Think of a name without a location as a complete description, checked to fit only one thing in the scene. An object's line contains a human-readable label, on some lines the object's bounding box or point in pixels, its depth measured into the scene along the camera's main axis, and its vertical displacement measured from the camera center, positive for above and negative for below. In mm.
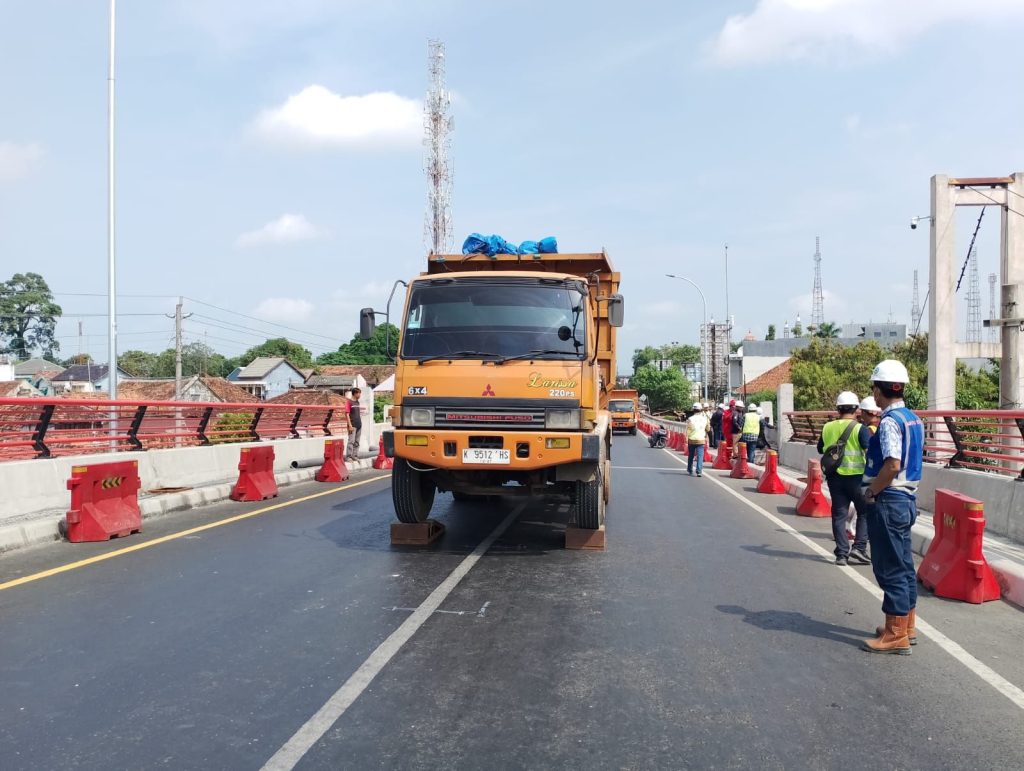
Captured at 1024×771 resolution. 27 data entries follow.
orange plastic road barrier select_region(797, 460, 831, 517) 11945 -1677
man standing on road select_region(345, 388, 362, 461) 20312 -1010
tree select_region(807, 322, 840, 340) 85875 +6266
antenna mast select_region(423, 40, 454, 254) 65812 +19256
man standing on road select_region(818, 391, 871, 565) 8172 -918
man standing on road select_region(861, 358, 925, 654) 5215 -809
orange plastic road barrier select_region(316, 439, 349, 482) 16016 -1590
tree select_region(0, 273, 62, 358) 103125 +9277
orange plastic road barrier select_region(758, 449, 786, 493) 15203 -1749
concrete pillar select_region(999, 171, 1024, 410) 19000 +841
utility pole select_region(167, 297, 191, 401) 50991 +3049
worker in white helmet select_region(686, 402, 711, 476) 18672 -1119
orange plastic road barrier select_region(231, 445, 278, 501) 12562 -1450
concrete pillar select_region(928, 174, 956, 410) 22531 +2464
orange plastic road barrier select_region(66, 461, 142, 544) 8711 -1323
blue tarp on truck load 10047 +1800
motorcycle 32344 -2068
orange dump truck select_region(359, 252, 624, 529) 7707 -23
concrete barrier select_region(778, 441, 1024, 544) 9273 -1321
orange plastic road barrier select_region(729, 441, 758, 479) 18906 -1939
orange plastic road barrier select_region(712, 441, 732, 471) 21500 -1916
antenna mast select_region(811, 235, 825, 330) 123000 +16701
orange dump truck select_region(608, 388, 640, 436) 44156 -1240
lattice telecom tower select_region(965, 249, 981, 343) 84438 +9723
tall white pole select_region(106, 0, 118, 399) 18234 +2941
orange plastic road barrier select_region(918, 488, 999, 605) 6531 -1424
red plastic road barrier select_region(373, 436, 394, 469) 19578 -1877
